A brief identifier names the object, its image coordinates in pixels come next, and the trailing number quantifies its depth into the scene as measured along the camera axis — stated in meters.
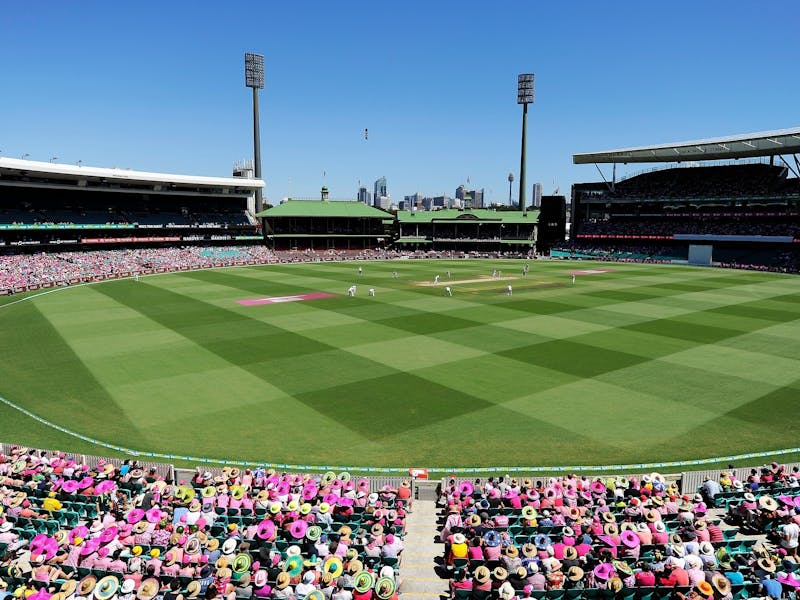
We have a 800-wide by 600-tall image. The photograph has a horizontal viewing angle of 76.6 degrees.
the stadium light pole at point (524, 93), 115.50
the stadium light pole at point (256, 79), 102.50
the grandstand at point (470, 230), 102.94
